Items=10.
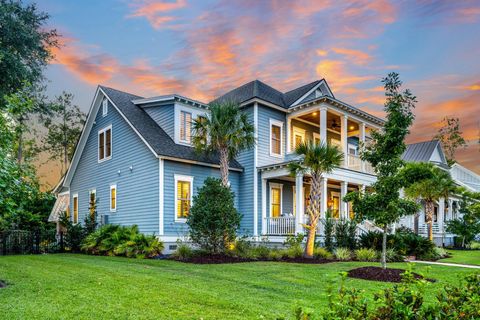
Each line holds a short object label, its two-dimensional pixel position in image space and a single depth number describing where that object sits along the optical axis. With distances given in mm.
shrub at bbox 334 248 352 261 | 14383
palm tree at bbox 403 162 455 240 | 22062
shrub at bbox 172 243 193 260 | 13850
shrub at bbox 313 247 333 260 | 14469
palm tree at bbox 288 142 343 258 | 14320
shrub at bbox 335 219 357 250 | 15633
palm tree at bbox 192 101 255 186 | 15969
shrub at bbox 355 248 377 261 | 14211
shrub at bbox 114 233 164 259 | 14977
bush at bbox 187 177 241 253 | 13719
